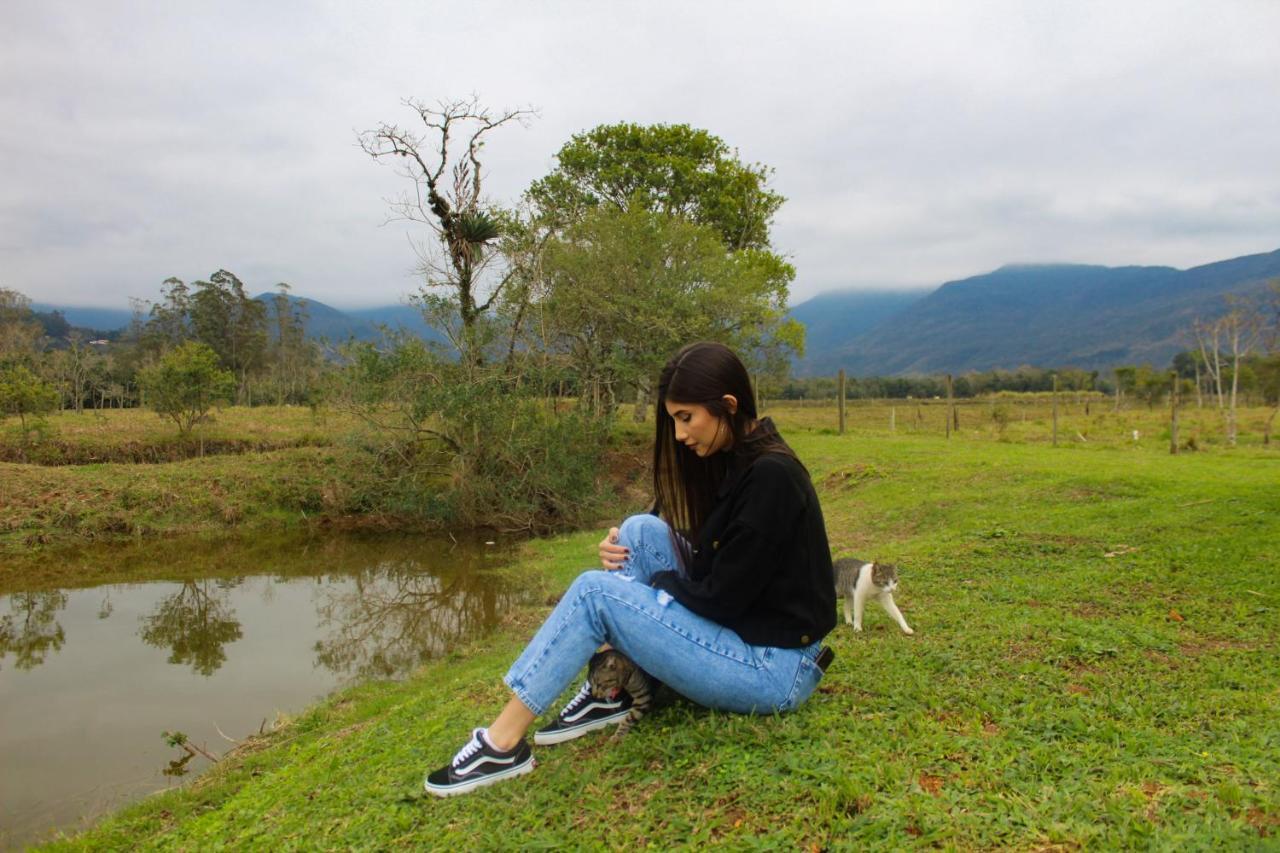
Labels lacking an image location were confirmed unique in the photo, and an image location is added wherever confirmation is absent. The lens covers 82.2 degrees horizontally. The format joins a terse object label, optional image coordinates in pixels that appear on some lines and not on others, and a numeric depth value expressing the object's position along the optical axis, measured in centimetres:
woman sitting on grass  298
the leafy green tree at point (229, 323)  4225
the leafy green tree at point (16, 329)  2808
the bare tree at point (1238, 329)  2386
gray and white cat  493
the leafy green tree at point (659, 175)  2561
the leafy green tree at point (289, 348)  3512
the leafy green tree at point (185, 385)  1877
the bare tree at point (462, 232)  1619
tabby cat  334
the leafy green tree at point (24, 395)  1759
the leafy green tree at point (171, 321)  4244
